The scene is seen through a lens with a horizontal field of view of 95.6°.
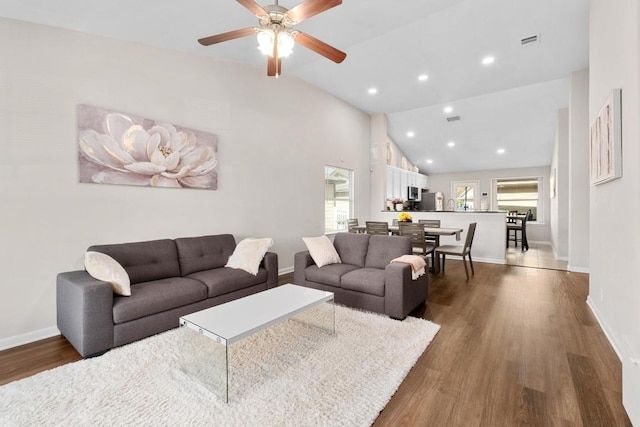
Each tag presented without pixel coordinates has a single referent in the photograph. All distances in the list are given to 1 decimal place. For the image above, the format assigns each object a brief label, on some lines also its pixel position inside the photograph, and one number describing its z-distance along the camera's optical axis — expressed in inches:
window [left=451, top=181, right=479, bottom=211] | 413.4
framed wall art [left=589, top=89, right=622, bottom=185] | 85.7
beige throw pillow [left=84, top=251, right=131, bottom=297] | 98.8
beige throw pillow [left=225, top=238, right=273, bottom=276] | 138.9
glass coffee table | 75.1
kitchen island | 236.8
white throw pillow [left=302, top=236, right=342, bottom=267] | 147.2
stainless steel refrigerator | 313.3
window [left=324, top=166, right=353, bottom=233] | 247.3
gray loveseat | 117.8
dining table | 199.6
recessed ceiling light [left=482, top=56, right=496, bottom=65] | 183.3
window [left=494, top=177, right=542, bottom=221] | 377.7
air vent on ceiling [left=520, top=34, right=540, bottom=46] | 161.0
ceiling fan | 83.7
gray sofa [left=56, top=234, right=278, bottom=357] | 92.0
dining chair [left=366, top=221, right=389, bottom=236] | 215.2
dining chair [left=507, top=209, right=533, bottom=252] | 299.1
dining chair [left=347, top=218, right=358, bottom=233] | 244.8
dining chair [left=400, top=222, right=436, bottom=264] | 186.1
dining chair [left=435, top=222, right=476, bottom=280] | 191.0
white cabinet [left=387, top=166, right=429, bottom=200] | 319.6
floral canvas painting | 115.5
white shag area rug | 65.2
